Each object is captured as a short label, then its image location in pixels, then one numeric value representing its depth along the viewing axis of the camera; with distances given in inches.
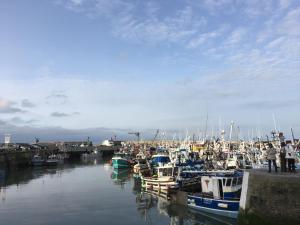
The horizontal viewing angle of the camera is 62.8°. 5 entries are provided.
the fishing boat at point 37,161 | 1784.4
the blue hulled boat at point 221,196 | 654.9
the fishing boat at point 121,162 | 1622.1
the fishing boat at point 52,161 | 1849.4
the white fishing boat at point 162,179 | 914.6
